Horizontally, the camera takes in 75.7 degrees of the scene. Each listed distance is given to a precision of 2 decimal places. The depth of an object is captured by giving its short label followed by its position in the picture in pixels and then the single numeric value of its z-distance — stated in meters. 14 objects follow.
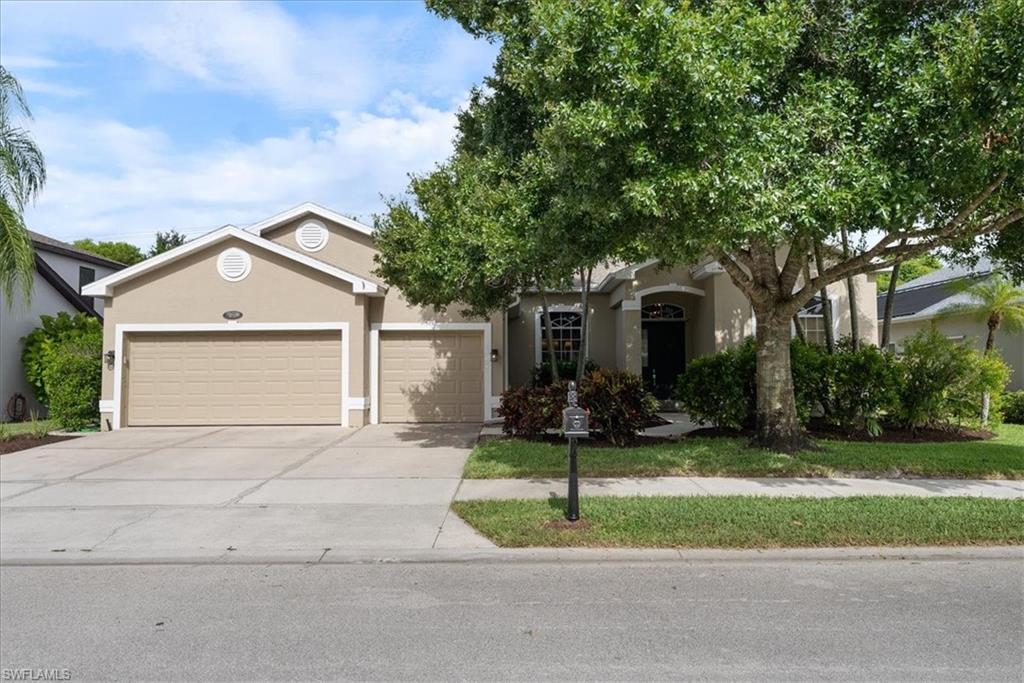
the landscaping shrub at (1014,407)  14.80
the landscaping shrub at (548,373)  17.22
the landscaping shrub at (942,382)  12.09
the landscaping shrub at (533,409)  11.33
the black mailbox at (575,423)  6.49
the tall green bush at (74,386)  14.67
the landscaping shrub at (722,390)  11.98
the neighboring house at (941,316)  17.16
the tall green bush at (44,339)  17.78
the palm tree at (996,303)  15.41
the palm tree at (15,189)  12.74
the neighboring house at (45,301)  17.61
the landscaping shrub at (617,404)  11.08
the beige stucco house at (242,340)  14.61
